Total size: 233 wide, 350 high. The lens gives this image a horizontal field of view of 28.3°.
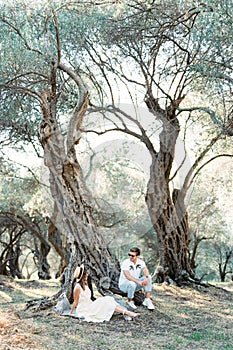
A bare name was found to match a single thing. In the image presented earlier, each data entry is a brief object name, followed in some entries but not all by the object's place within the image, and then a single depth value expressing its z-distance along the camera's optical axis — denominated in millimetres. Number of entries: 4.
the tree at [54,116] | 9227
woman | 7789
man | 8648
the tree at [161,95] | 11070
